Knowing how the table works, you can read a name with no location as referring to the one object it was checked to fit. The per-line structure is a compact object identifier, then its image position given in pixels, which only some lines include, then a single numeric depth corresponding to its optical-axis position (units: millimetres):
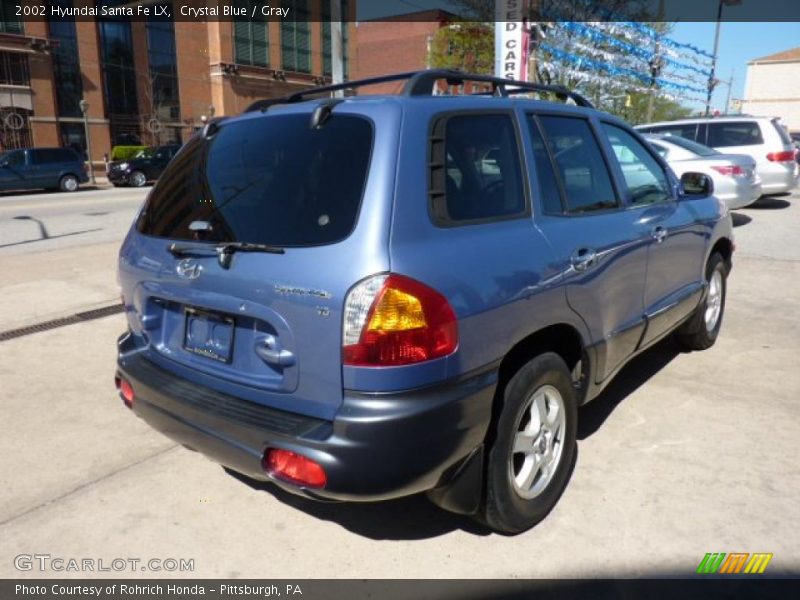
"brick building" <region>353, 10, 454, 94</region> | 60250
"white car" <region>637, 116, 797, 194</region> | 12914
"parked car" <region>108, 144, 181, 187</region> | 26656
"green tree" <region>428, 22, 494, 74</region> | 26062
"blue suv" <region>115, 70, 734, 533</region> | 2201
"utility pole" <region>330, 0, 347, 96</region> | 10797
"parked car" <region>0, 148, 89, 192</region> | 23031
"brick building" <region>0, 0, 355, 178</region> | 32281
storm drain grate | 5734
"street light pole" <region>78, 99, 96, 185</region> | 28219
